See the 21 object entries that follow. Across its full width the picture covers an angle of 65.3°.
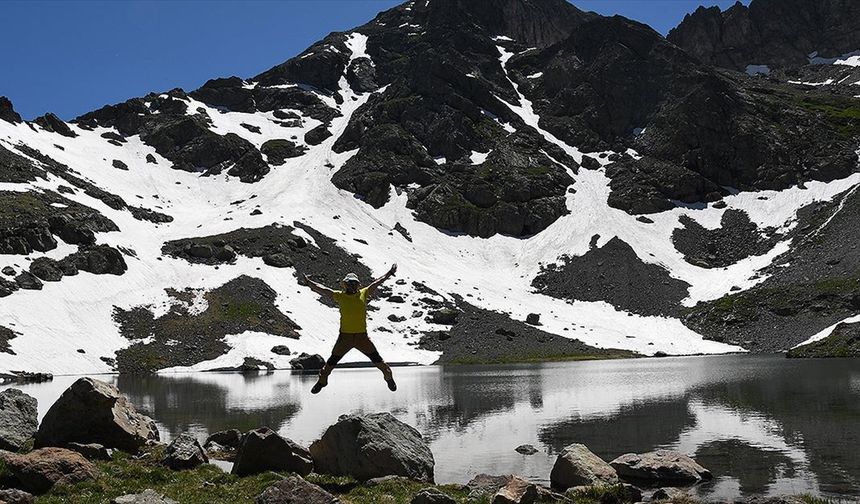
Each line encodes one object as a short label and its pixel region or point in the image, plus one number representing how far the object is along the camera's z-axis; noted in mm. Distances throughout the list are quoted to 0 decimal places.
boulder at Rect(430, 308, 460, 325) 141562
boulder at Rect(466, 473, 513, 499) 18544
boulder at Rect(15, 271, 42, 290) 114375
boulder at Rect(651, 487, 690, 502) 18347
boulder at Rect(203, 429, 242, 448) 29609
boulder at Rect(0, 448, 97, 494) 16266
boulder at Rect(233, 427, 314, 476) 20266
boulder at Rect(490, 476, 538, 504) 16234
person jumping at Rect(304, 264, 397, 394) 19141
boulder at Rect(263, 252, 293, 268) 151625
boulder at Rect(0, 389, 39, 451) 22453
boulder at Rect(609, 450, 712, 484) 22131
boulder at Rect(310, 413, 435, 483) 20656
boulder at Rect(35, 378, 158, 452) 23406
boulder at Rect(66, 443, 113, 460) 21547
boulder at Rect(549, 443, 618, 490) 20703
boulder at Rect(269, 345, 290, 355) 116562
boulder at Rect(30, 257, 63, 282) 119125
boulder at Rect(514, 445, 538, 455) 28470
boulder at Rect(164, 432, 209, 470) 21000
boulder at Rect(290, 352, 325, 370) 111562
